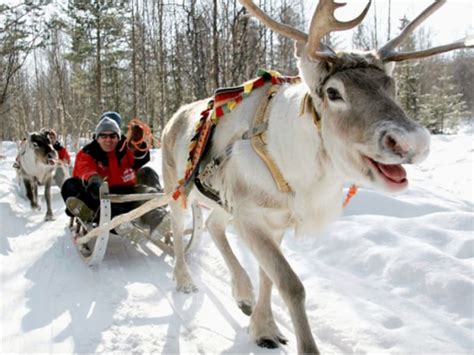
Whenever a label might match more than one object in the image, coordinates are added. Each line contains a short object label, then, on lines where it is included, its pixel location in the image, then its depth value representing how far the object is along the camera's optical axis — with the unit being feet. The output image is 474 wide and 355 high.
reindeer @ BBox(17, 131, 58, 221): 27.66
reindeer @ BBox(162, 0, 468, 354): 6.46
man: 16.30
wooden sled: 14.08
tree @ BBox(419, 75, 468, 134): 95.71
